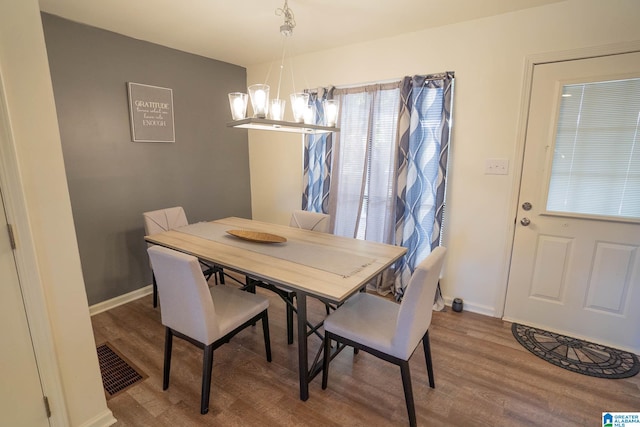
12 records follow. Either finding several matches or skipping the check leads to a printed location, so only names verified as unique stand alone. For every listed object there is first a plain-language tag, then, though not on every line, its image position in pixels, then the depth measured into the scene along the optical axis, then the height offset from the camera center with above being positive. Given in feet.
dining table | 5.34 -2.13
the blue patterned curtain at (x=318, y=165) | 10.59 -0.29
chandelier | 5.96 +1.03
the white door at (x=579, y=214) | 6.86 -1.37
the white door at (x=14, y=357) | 4.17 -2.84
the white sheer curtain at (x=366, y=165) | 9.60 -0.27
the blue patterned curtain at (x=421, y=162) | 8.63 -0.15
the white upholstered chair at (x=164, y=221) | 8.73 -1.93
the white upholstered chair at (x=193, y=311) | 5.13 -2.88
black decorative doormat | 6.62 -4.61
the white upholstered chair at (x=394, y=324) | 4.83 -3.07
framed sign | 9.38 +1.42
